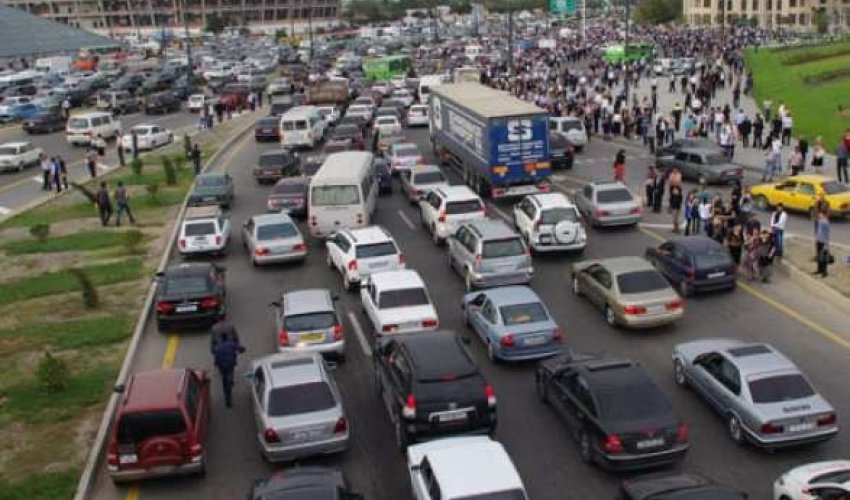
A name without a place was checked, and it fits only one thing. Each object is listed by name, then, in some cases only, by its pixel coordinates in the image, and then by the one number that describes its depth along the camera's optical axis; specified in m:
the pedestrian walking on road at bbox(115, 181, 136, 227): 35.19
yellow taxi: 30.09
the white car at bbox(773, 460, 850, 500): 13.06
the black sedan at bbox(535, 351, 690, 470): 14.92
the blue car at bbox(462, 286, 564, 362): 19.64
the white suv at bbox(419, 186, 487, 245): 29.12
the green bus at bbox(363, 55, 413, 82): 87.44
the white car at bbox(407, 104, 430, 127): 59.31
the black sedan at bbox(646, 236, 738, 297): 23.89
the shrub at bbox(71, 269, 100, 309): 25.22
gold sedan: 21.47
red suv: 15.00
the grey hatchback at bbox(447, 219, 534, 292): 24.39
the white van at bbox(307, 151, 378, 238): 29.88
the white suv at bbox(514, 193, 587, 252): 27.67
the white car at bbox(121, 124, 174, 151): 55.50
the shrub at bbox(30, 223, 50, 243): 32.69
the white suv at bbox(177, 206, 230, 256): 29.39
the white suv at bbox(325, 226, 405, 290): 25.14
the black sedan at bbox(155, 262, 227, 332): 22.95
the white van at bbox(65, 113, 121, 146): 57.91
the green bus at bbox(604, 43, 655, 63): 82.06
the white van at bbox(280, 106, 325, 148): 49.72
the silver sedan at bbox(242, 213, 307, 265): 28.09
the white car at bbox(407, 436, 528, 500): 12.69
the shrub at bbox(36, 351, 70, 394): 19.33
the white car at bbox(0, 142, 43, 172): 49.56
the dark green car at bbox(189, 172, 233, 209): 36.56
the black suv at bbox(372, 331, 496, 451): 15.76
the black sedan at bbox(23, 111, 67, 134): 64.06
